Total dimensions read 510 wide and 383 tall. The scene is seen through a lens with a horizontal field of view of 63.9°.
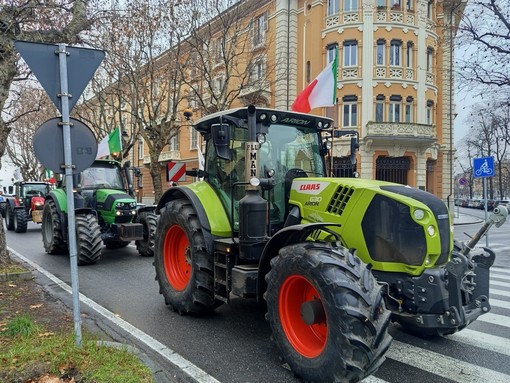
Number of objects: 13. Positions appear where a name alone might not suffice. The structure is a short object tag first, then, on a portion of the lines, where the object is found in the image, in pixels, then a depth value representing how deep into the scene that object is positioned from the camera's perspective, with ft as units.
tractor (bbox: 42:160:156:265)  30.14
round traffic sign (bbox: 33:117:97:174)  12.44
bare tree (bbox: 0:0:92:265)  23.26
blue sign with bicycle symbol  39.24
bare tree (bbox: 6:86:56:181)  69.52
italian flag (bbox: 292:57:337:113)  22.07
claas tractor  10.89
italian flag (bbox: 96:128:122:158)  41.27
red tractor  54.19
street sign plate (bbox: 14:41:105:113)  12.10
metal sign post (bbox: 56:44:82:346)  12.52
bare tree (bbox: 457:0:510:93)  38.65
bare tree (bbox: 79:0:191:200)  53.98
